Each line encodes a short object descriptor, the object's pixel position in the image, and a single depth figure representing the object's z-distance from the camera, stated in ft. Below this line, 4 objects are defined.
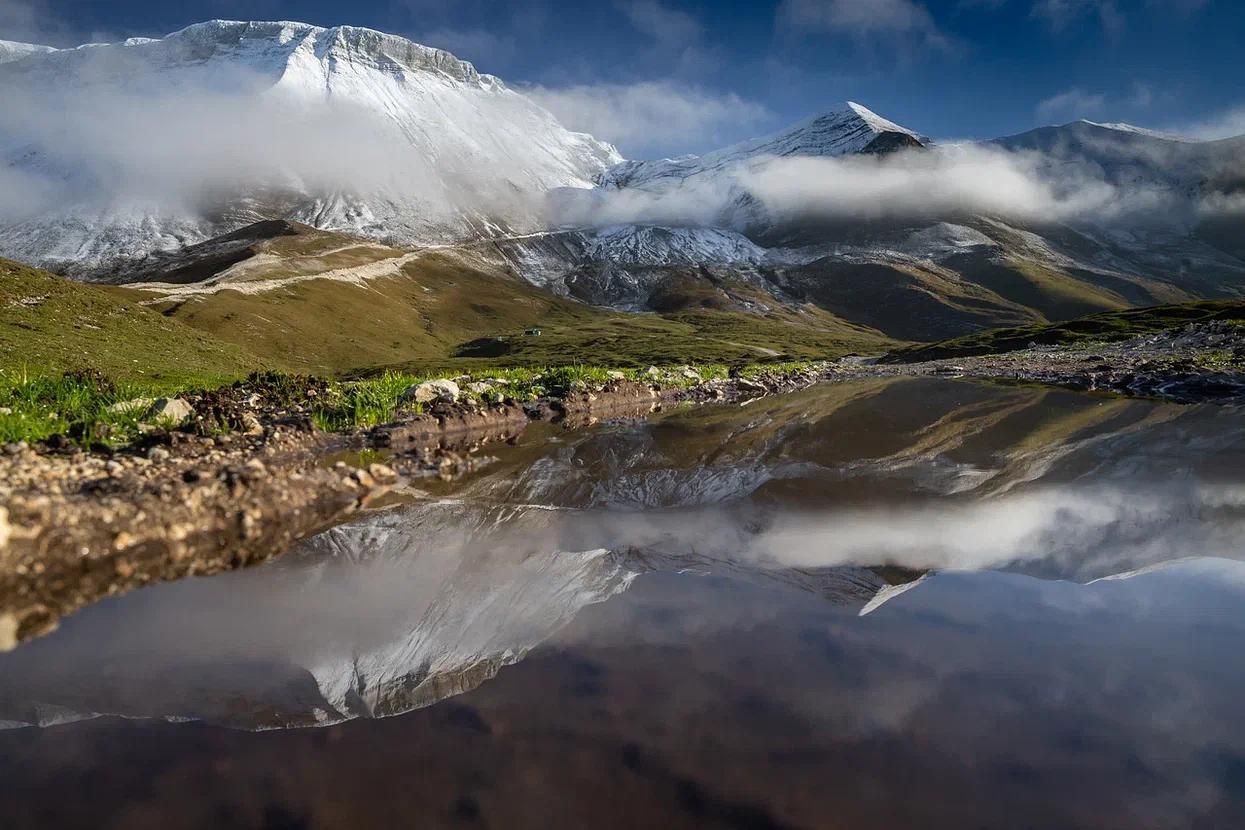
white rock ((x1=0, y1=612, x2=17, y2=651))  19.45
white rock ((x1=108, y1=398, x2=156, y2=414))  50.64
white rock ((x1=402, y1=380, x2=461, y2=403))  73.87
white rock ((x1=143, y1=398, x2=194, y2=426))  49.87
